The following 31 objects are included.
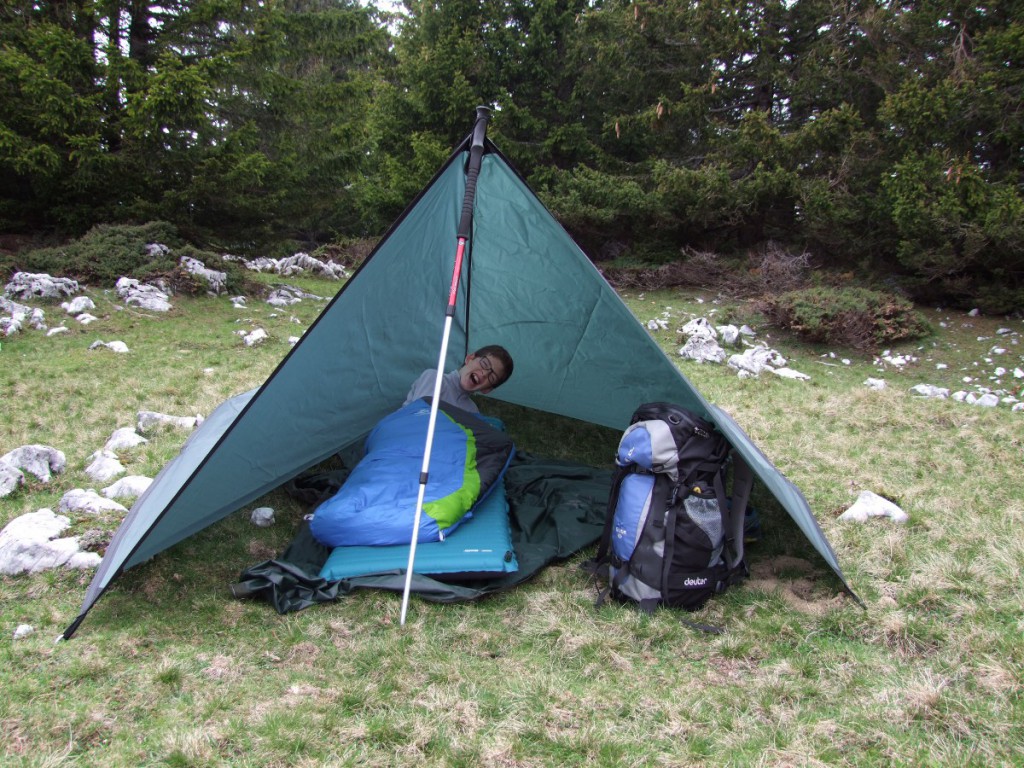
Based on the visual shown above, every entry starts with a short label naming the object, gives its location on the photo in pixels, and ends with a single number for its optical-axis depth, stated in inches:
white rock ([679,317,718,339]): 339.5
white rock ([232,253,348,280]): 553.3
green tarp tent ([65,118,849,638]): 123.0
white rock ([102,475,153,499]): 150.8
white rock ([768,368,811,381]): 290.0
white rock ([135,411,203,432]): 195.2
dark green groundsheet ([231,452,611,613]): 116.6
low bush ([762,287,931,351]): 333.1
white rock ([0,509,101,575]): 118.4
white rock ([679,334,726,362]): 312.8
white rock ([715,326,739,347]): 339.8
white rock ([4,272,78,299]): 326.6
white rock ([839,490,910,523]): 147.6
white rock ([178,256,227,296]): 384.5
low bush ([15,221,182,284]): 358.6
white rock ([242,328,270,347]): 312.7
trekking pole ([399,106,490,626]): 121.6
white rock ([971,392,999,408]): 258.4
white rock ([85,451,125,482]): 160.7
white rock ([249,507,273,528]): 144.3
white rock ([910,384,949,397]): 271.8
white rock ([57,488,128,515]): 141.3
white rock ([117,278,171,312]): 347.9
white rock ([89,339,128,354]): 281.8
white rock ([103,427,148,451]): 179.6
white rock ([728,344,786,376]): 294.0
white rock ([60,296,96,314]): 323.9
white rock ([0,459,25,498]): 146.9
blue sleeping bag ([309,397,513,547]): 130.0
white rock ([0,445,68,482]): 155.8
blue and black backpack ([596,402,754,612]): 114.6
